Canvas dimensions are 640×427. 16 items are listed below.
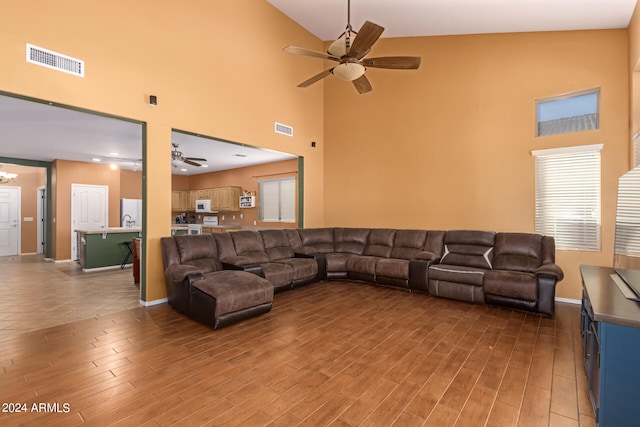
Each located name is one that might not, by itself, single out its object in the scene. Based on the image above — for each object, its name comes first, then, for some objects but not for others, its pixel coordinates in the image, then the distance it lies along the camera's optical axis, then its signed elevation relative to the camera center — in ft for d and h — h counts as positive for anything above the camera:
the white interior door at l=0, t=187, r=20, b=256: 29.50 -1.15
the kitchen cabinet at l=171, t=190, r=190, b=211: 34.85 +1.09
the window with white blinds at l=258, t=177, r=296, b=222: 26.94 +1.04
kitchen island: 21.12 -2.77
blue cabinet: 4.98 -2.61
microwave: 32.30 +0.56
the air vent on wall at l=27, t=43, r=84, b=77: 10.04 +5.20
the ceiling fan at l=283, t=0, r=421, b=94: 10.41 +5.63
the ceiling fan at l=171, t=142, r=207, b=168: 19.86 +3.63
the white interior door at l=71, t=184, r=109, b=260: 26.78 +0.15
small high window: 13.83 +4.72
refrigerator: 30.54 -0.22
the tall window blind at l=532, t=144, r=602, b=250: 13.56 +0.76
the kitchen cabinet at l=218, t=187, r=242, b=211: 30.71 +1.27
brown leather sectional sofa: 11.32 -2.63
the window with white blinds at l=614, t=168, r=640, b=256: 7.61 -0.10
